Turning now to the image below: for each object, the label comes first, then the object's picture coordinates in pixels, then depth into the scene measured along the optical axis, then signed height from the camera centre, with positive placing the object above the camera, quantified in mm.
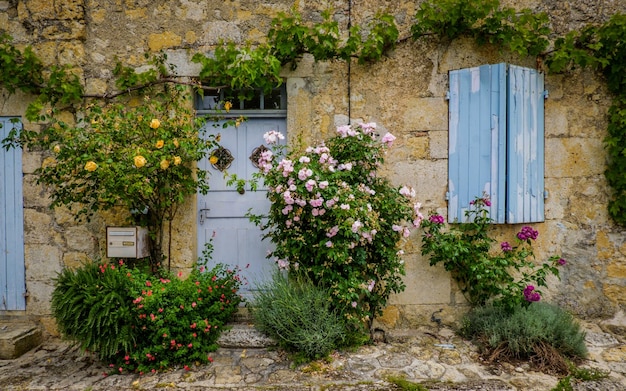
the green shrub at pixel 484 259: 3514 -624
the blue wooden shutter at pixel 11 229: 3865 -387
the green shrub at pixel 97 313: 2992 -905
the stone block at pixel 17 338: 3416 -1276
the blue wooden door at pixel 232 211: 4027 -229
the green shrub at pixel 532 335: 3227 -1164
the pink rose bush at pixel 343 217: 3246 -242
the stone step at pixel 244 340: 3439 -1260
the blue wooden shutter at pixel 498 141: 3748 +417
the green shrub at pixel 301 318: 3184 -1031
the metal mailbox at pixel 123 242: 3568 -469
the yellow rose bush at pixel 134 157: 3279 +243
